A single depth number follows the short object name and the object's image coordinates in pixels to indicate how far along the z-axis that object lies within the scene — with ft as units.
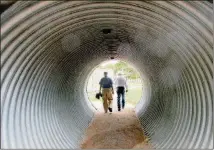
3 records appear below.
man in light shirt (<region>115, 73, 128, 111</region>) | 60.03
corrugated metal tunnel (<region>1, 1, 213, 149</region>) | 19.54
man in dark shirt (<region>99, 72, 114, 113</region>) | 56.95
